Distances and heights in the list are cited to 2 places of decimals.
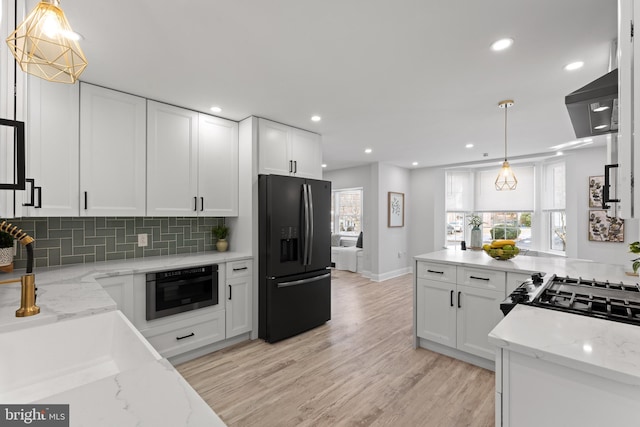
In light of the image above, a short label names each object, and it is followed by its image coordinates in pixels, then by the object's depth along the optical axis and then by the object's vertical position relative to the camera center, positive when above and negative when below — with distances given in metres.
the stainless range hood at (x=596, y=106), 1.33 +0.53
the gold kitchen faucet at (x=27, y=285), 1.23 -0.30
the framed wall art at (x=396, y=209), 6.30 +0.11
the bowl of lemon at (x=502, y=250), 2.68 -0.32
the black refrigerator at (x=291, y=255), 3.15 -0.45
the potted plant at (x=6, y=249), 1.93 -0.22
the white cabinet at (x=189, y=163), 2.84 +0.53
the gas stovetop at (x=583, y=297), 1.34 -0.43
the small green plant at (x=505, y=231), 5.77 -0.34
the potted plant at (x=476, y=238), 3.58 -0.29
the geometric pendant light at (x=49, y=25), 0.90 +0.59
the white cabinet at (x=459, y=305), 2.55 -0.83
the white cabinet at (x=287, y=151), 3.33 +0.77
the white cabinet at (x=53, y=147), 2.21 +0.52
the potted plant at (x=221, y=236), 3.45 -0.25
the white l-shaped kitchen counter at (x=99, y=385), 0.65 -0.44
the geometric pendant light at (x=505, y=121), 2.84 +1.05
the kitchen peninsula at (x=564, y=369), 0.94 -0.53
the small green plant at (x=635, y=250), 1.96 -0.25
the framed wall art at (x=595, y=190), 4.53 +0.37
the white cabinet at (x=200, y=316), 2.47 -0.96
